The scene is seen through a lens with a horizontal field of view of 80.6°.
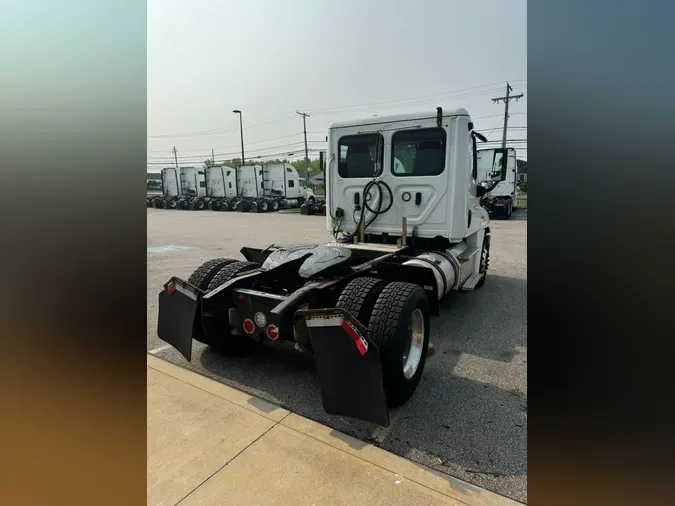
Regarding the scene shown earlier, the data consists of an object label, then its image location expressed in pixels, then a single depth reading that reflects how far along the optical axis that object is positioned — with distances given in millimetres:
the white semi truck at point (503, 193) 20188
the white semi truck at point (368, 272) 2686
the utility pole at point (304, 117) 49781
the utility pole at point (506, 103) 29755
